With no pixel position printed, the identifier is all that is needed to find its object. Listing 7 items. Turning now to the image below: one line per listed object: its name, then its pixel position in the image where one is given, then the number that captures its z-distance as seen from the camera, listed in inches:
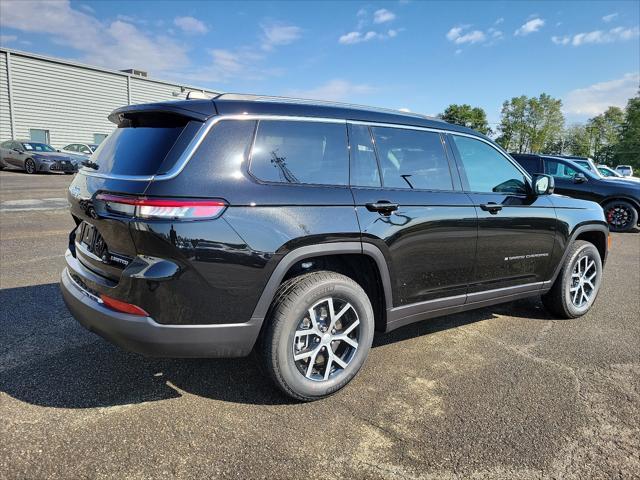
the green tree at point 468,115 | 3326.8
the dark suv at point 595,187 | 433.4
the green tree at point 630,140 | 3053.9
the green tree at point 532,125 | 3449.8
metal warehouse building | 1091.3
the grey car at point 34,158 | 819.4
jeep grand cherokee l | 95.2
